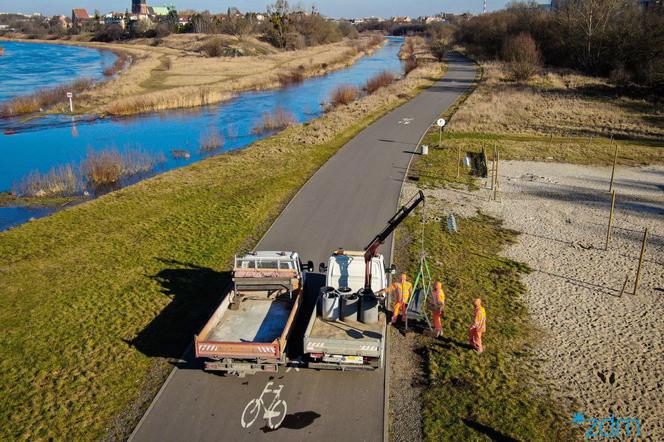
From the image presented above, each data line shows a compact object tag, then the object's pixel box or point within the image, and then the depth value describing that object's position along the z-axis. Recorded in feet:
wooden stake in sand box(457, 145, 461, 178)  88.69
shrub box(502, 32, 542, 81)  201.67
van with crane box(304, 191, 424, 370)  36.73
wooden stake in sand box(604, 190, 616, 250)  60.30
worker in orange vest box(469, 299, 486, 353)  40.63
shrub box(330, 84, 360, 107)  164.66
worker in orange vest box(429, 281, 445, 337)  42.73
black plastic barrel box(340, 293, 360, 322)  39.65
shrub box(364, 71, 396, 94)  193.35
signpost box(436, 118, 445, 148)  100.52
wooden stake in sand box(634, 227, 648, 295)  49.78
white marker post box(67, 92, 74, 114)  153.93
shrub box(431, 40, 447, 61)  297.61
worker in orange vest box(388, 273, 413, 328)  43.32
